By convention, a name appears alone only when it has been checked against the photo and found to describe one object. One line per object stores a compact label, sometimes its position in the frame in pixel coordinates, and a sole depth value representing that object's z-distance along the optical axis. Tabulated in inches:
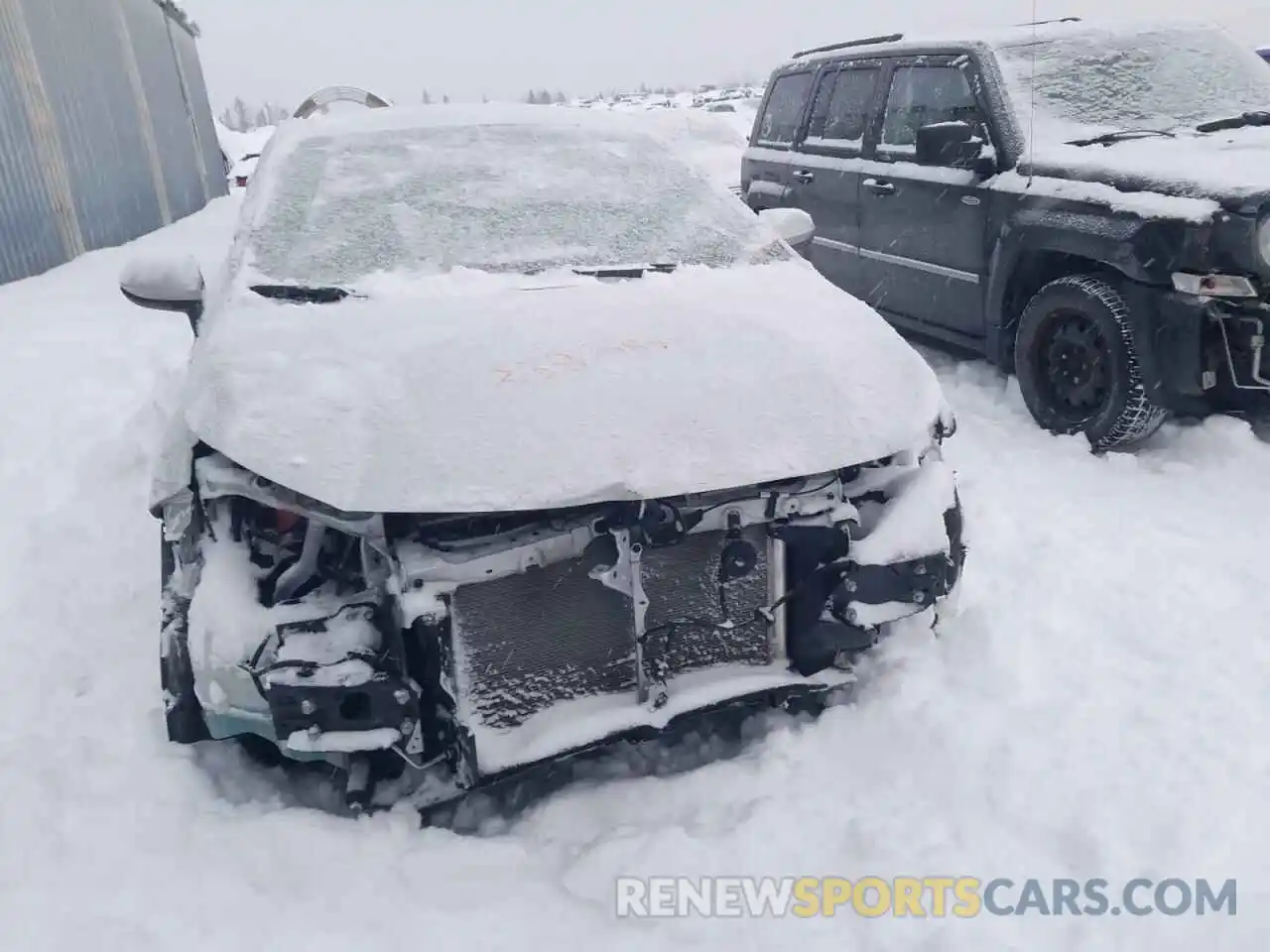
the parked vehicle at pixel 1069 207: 153.6
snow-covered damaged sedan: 85.7
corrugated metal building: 374.3
